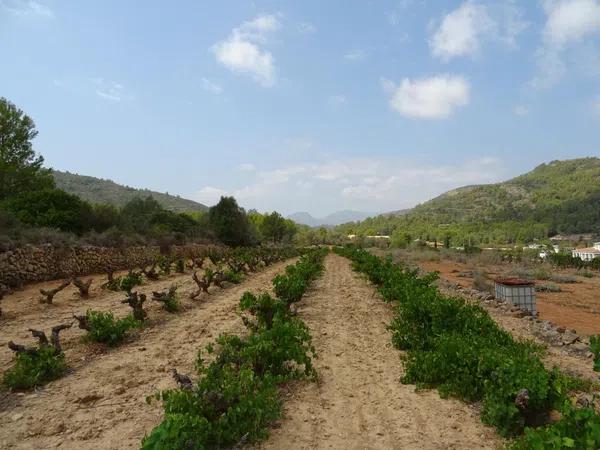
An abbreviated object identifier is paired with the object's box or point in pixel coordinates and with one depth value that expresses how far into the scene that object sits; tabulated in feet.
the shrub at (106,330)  22.27
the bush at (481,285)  62.08
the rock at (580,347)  23.22
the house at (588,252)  191.93
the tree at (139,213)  83.37
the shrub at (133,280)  35.64
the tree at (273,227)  238.27
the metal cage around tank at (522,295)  38.42
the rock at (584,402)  11.78
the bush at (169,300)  30.78
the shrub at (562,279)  85.61
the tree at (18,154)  79.00
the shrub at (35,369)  16.49
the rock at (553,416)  13.09
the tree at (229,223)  130.52
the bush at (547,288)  67.97
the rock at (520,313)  34.58
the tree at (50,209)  61.05
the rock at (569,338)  25.13
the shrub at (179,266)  58.79
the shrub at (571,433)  8.49
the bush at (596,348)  11.31
